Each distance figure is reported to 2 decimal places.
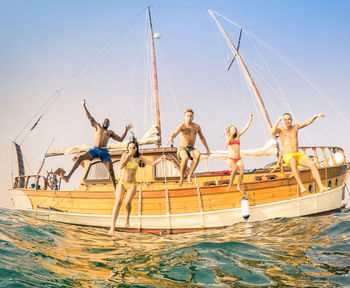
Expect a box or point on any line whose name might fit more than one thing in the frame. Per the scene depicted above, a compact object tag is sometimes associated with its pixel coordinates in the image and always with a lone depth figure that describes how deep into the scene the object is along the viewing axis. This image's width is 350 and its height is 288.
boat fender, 7.73
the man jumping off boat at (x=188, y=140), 6.79
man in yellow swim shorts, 6.43
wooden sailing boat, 8.51
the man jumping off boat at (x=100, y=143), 6.96
